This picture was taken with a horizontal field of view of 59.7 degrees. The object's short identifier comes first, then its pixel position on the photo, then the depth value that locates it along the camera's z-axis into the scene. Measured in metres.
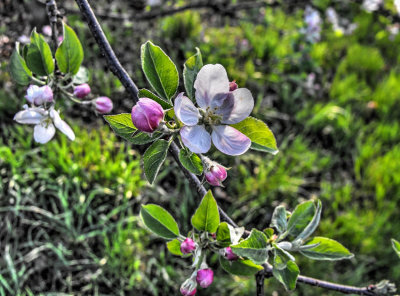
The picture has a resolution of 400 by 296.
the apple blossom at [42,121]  0.21
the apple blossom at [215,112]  0.16
